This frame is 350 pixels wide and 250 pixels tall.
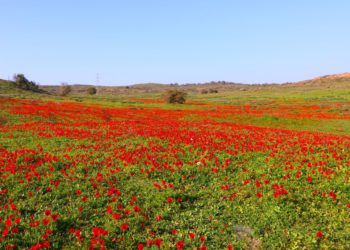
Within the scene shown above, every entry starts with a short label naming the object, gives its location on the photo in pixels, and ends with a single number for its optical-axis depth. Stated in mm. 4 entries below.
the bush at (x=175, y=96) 81125
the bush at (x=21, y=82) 109112
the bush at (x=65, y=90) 122188
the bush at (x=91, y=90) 152500
